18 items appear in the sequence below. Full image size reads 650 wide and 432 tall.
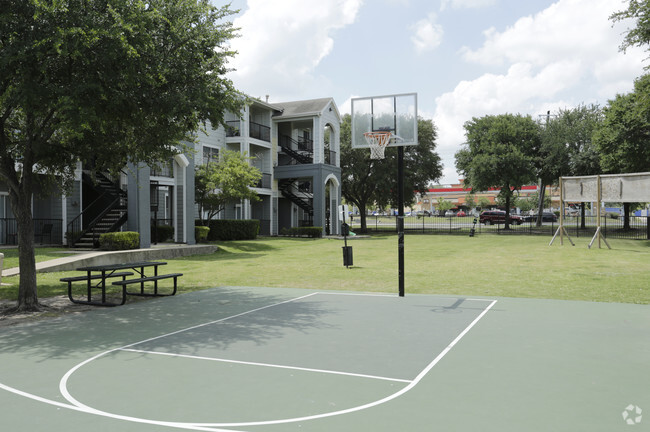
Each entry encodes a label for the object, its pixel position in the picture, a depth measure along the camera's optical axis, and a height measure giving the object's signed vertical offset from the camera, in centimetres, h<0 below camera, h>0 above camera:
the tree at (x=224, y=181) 2798 +169
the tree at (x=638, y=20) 2159 +785
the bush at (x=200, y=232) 2819 -107
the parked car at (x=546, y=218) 7034 -126
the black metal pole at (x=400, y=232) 1183 -50
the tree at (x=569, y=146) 4162 +535
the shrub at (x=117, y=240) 2162 -115
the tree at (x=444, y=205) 12494 +115
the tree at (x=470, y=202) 11931 +177
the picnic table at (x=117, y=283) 1084 -155
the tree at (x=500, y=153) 4581 +520
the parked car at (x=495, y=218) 6172 -106
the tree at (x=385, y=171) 4953 +382
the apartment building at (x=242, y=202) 2352 +130
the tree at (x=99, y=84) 925 +255
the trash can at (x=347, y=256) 1870 -163
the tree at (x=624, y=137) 3225 +452
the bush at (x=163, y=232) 2711 -101
